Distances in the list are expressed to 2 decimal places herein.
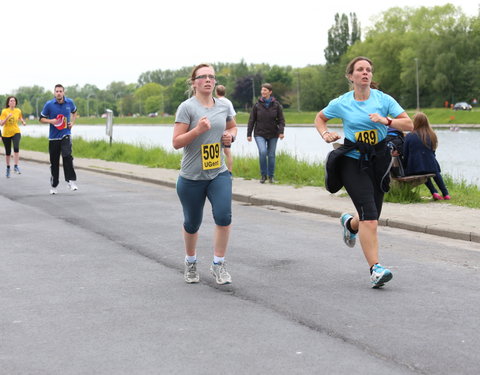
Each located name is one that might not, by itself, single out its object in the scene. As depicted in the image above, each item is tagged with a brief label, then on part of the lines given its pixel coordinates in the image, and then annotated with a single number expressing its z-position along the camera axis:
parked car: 79.81
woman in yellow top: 20.11
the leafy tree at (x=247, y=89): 142.88
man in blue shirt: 14.98
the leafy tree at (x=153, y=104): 196.25
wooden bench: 11.64
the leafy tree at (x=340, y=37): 123.50
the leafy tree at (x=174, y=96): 172.75
